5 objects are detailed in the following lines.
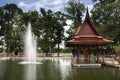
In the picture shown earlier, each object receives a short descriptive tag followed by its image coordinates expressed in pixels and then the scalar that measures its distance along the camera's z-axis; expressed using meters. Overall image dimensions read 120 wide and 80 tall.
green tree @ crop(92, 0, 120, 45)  21.42
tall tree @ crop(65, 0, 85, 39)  27.76
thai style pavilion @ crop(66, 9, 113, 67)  14.60
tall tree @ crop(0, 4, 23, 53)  31.69
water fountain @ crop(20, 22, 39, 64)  22.59
